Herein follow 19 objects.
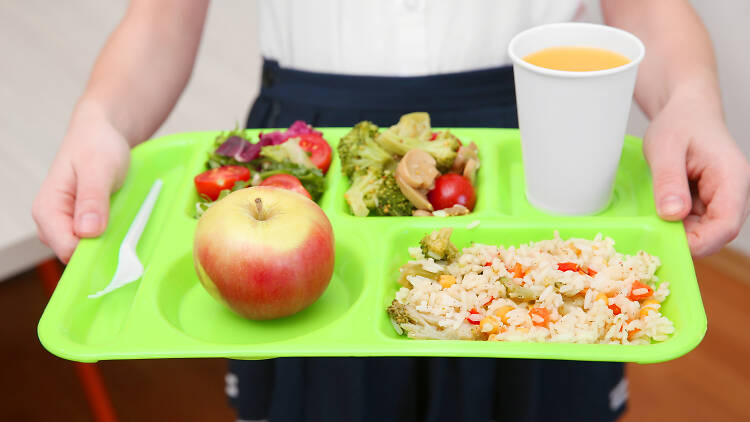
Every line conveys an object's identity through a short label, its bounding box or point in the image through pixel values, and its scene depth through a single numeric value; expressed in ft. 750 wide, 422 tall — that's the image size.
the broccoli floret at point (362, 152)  3.17
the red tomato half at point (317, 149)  3.24
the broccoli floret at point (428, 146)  3.17
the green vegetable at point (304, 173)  3.19
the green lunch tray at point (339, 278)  2.72
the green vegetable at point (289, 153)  3.20
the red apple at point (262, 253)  2.80
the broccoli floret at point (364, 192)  3.11
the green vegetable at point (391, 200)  3.09
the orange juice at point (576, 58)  2.95
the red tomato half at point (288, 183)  3.14
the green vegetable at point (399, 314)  2.82
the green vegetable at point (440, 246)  2.96
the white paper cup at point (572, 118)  2.87
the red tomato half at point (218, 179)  3.15
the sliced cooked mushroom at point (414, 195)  3.09
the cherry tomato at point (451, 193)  3.11
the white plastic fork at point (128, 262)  2.97
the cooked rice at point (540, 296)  2.77
